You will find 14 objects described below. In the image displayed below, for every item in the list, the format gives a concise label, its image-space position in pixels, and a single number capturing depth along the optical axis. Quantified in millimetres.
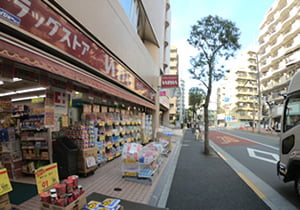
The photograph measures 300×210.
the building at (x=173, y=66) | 56125
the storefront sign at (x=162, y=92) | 17309
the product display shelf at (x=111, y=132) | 6191
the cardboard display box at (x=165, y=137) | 9686
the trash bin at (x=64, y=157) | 4527
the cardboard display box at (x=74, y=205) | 2030
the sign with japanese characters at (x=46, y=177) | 2272
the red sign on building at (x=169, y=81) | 13078
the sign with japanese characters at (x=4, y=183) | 2447
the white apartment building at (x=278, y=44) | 31850
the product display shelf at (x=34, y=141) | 4898
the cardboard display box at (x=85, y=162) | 4902
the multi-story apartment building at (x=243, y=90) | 59562
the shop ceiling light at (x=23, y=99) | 6820
